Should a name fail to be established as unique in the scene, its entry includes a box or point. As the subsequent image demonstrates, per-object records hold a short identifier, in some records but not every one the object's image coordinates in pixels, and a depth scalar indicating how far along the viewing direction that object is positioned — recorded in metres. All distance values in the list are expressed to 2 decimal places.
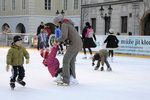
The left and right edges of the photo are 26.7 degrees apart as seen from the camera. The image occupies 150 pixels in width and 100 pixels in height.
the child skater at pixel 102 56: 9.74
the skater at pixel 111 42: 13.01
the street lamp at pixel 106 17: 23.99
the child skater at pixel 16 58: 6.68
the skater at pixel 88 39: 13.75
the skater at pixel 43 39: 13.91
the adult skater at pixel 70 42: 7.08
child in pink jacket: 7.42
